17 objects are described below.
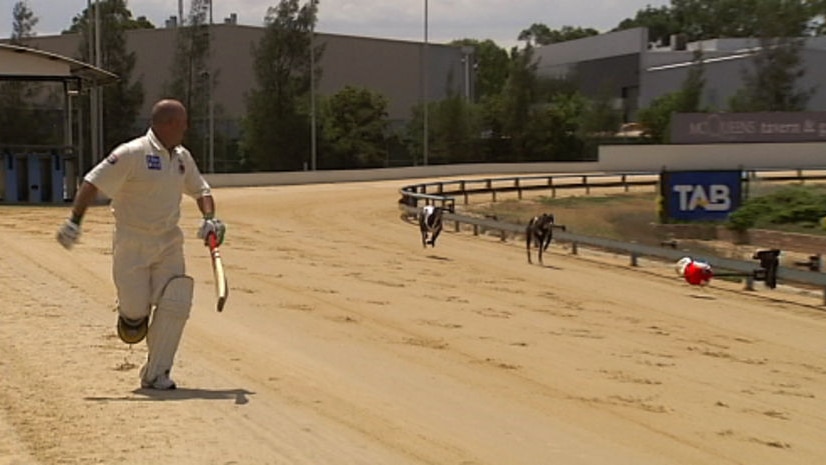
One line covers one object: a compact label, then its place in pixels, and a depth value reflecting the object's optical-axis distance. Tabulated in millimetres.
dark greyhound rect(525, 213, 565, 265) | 19812
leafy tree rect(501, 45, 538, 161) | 69750
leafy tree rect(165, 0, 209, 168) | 61781
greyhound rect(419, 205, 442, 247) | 21484
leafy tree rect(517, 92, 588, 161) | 69062
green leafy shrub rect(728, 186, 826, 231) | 28359
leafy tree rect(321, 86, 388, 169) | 62406
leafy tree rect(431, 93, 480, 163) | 67250
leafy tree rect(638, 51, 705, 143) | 69750
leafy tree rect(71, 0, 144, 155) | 59344
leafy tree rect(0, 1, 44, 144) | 51719
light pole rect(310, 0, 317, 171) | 57719
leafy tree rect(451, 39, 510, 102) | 108175
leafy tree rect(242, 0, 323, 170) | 61031
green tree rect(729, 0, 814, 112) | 76375
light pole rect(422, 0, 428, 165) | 61406
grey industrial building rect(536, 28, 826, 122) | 81375
